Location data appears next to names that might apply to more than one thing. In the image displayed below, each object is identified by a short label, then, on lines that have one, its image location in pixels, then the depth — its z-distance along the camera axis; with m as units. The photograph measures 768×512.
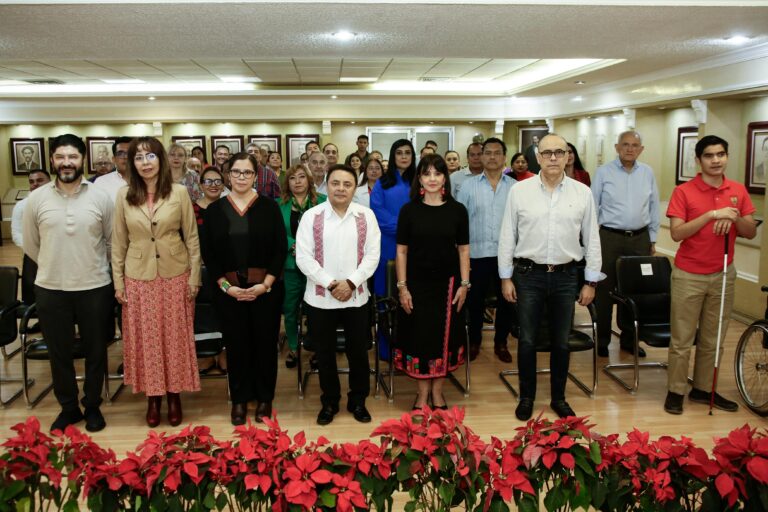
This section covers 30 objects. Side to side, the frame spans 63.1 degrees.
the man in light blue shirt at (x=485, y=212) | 4.79
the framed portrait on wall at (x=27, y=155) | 13.12
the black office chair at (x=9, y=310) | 4.25
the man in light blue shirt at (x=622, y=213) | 5.04
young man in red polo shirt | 3.76
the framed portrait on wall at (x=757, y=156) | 6.82
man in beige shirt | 3.62
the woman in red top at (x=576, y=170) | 5.82
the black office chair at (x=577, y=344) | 4.08
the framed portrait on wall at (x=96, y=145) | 12.98
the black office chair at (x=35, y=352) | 4.00
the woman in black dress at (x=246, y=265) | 3.65
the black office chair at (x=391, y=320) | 4.09
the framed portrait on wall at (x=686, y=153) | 8.50
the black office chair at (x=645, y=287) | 4.59
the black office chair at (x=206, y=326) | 4.09
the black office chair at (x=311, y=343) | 4.09
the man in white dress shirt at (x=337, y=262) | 3.67
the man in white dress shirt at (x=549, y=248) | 3.69
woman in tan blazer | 3.61
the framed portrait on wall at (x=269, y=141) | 12.84
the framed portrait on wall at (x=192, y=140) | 12.77
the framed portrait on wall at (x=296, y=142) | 12.88
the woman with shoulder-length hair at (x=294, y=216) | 4.66
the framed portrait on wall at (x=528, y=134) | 13.13
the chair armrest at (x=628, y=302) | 4.26
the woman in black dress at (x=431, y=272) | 3.75
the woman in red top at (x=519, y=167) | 6.25
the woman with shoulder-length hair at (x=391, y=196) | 4.80
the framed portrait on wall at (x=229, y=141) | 12.78
